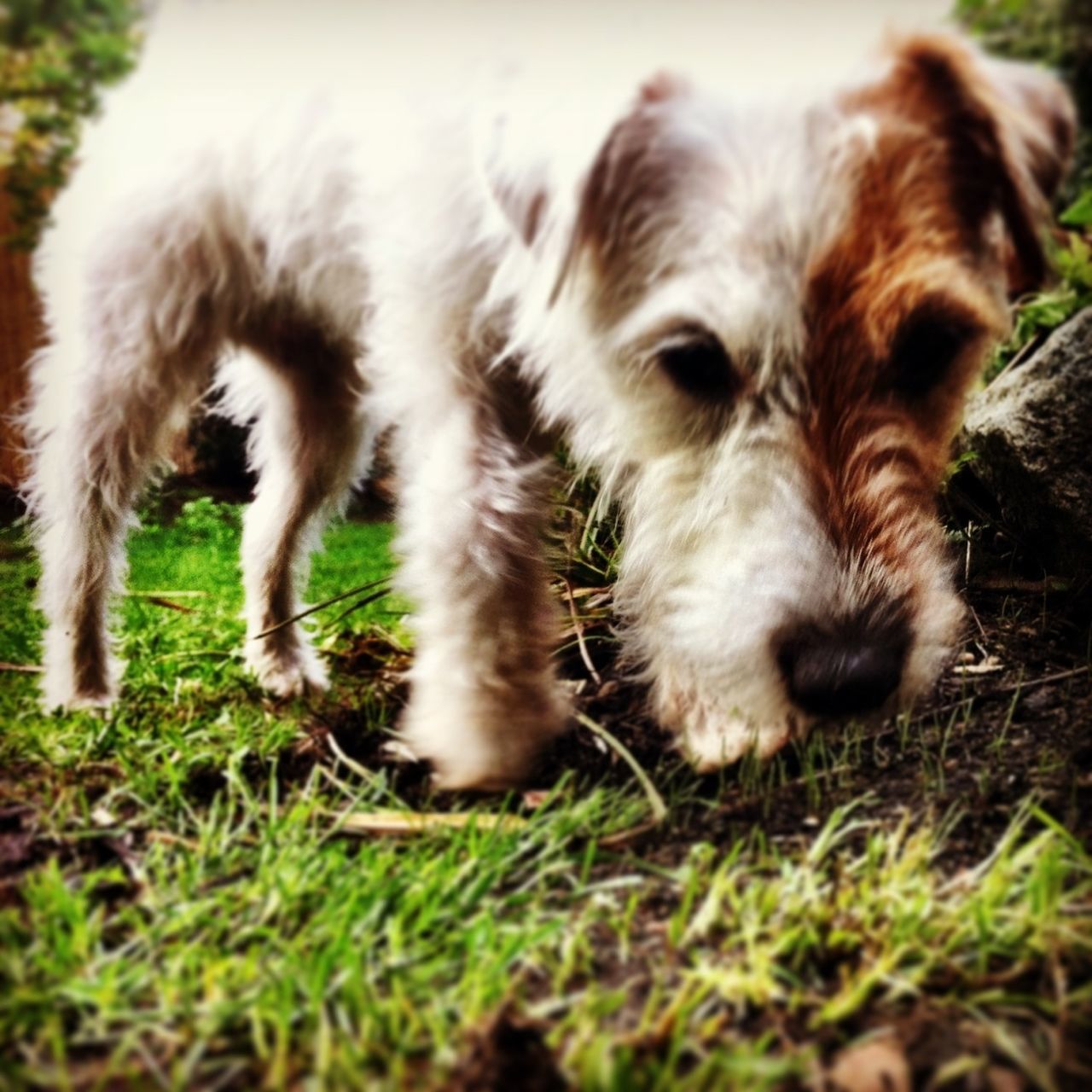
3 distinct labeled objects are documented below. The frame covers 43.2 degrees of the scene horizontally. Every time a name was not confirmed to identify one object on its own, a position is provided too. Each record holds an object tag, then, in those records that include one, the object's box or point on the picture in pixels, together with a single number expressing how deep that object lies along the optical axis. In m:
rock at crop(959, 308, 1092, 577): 0.43
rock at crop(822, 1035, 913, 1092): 0.29
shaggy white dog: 0.36
